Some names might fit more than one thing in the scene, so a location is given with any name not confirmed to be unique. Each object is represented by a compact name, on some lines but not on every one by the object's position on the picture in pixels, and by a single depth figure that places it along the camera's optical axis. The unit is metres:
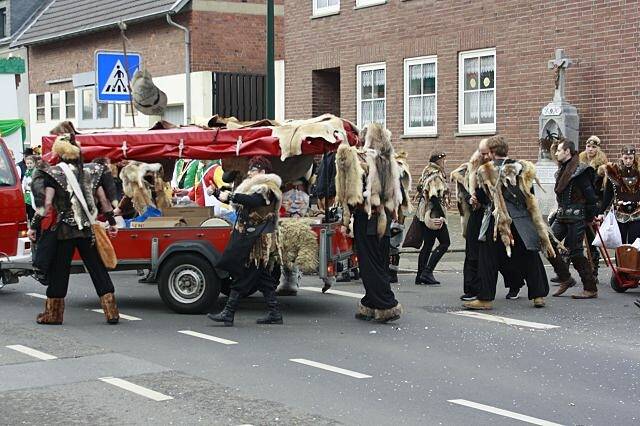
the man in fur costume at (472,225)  12.02
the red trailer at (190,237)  11.30
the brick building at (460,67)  21.00
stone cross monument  21.19
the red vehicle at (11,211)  12.88
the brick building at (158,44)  31.48
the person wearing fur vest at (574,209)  12.87
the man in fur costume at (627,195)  13.99
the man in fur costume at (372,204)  10.81
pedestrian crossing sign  17.86
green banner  17.36
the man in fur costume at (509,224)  11.80
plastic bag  13.61
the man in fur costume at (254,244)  10.54
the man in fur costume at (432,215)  13.98
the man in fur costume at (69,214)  10.67
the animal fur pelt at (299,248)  11.01
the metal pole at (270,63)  17.44
